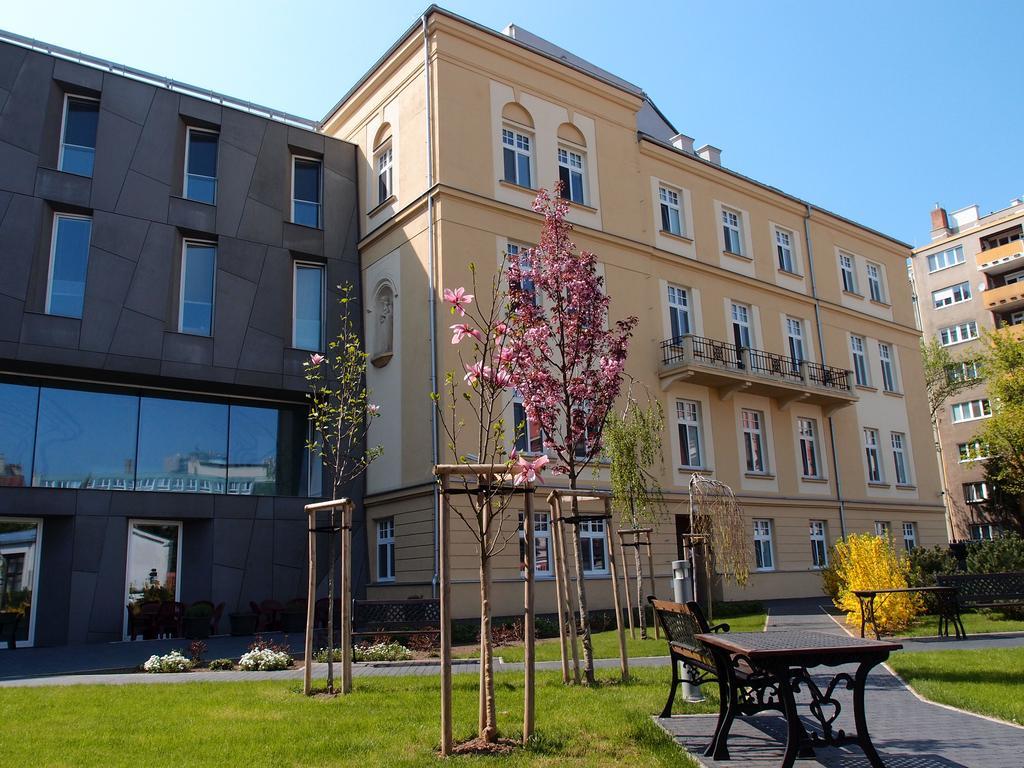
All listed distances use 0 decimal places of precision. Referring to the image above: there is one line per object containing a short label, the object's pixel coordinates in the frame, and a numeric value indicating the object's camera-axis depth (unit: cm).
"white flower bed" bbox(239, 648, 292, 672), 1226
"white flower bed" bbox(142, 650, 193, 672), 1237
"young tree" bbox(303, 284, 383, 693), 2126
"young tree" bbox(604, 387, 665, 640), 1677
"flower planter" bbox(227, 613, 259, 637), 1934
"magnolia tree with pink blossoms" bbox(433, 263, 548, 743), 665
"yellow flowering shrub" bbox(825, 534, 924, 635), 1512
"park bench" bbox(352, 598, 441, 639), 1431
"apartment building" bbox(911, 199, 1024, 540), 5291
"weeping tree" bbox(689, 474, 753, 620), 1922
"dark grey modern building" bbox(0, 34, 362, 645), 1867
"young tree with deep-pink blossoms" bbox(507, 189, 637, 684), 1076
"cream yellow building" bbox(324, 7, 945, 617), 2164
